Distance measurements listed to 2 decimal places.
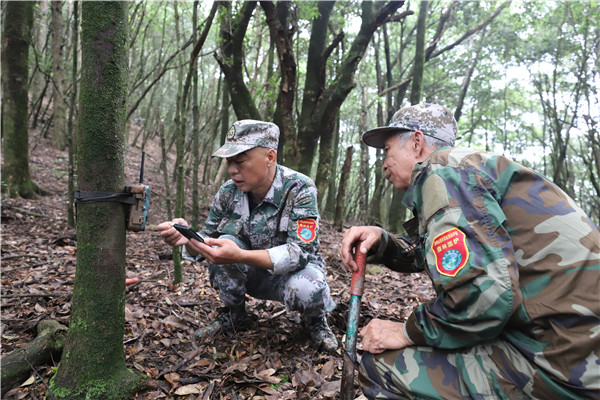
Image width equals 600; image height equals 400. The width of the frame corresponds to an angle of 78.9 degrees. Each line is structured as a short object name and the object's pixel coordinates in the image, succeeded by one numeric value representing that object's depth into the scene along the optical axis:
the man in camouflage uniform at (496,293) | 1.36
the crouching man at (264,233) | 2.63
